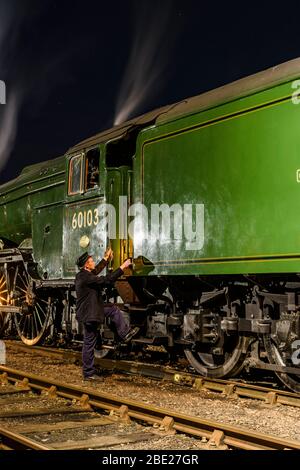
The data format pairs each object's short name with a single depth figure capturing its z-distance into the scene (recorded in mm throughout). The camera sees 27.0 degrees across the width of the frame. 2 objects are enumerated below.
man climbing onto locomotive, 7781
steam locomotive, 6449
